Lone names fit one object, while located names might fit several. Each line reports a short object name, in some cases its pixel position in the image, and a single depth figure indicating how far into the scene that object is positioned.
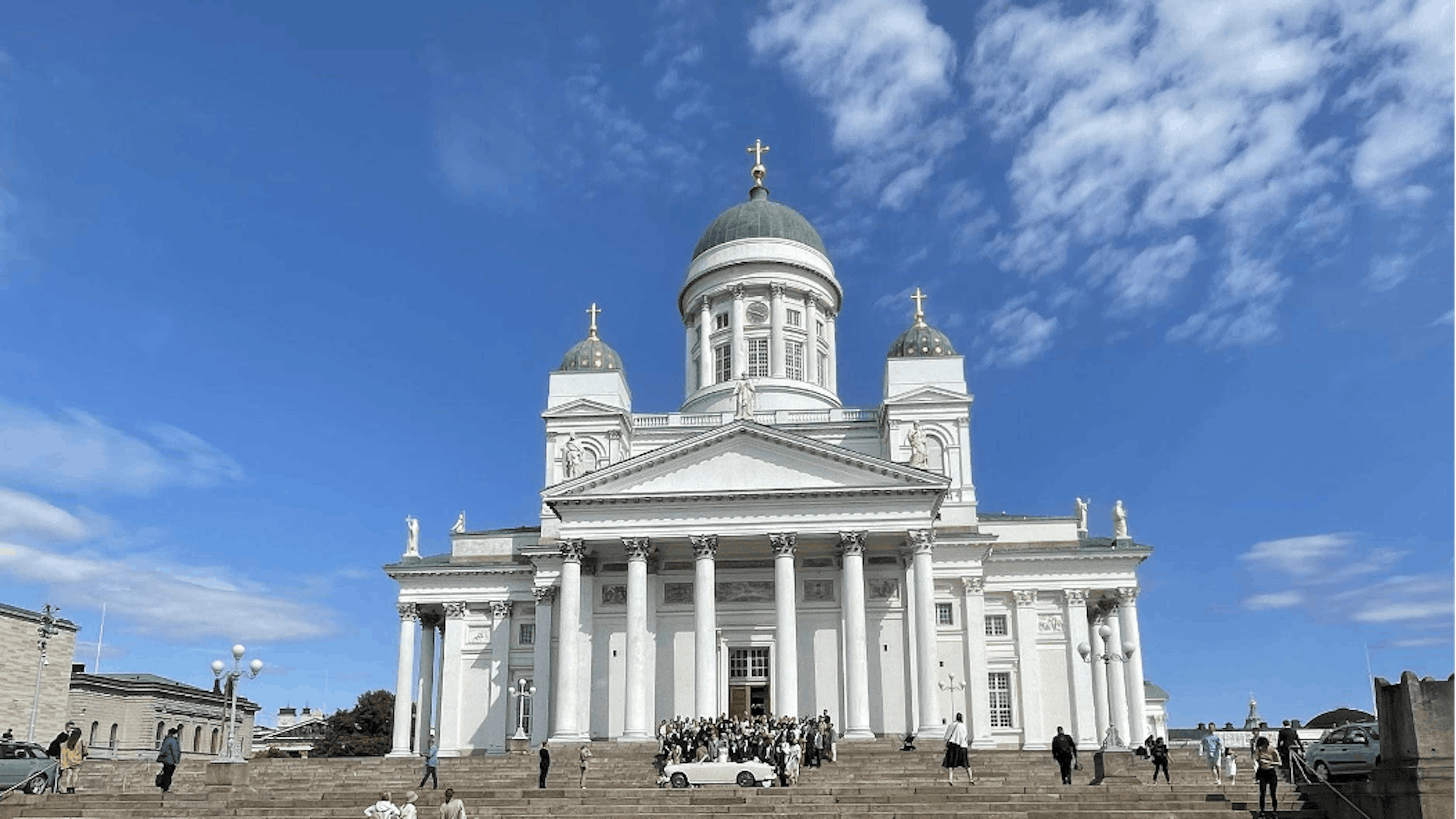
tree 80.31
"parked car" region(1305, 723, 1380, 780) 24.73
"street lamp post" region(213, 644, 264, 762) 26.08
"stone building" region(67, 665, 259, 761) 62.16
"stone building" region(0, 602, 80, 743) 53.91
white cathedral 39.00
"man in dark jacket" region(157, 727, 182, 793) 25.81
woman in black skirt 26.08
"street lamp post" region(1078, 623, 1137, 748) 28.58
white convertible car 26.91
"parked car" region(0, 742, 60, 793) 25.73
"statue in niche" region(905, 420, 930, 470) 40.59
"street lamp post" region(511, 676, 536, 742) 43.60
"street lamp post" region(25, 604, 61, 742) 52.94
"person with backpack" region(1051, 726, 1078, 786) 26.06
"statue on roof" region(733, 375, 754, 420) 41.50
